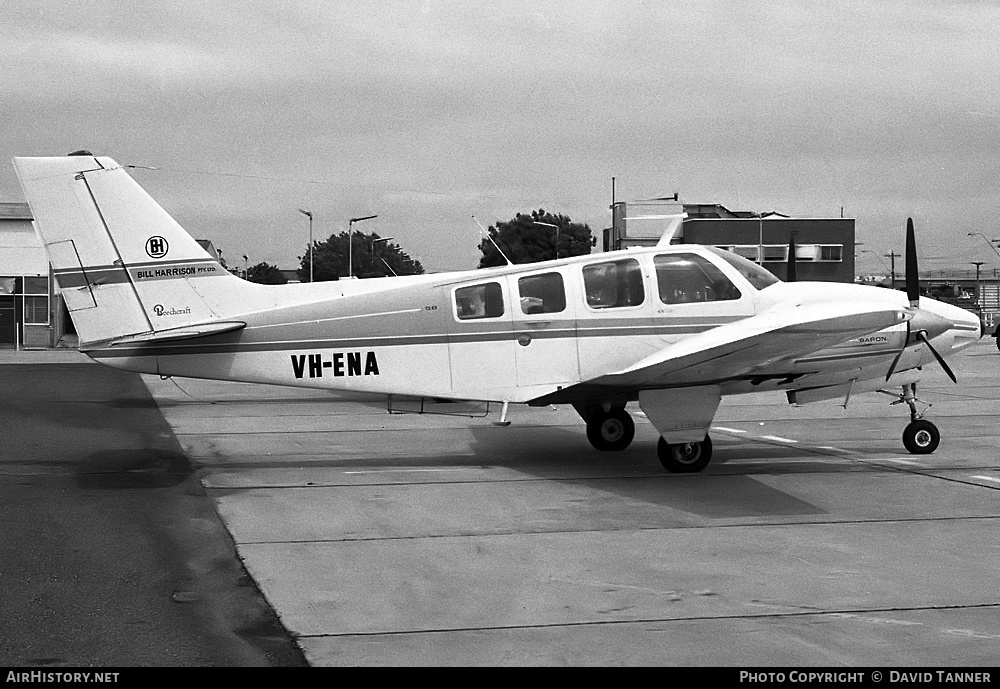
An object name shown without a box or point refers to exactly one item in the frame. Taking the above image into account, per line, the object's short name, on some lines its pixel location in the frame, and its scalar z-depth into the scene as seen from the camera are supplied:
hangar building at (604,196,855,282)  69.12
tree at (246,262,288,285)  114.44
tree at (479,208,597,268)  75.50
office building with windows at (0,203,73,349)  52.06
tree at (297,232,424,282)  108.75
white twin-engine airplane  11.30
